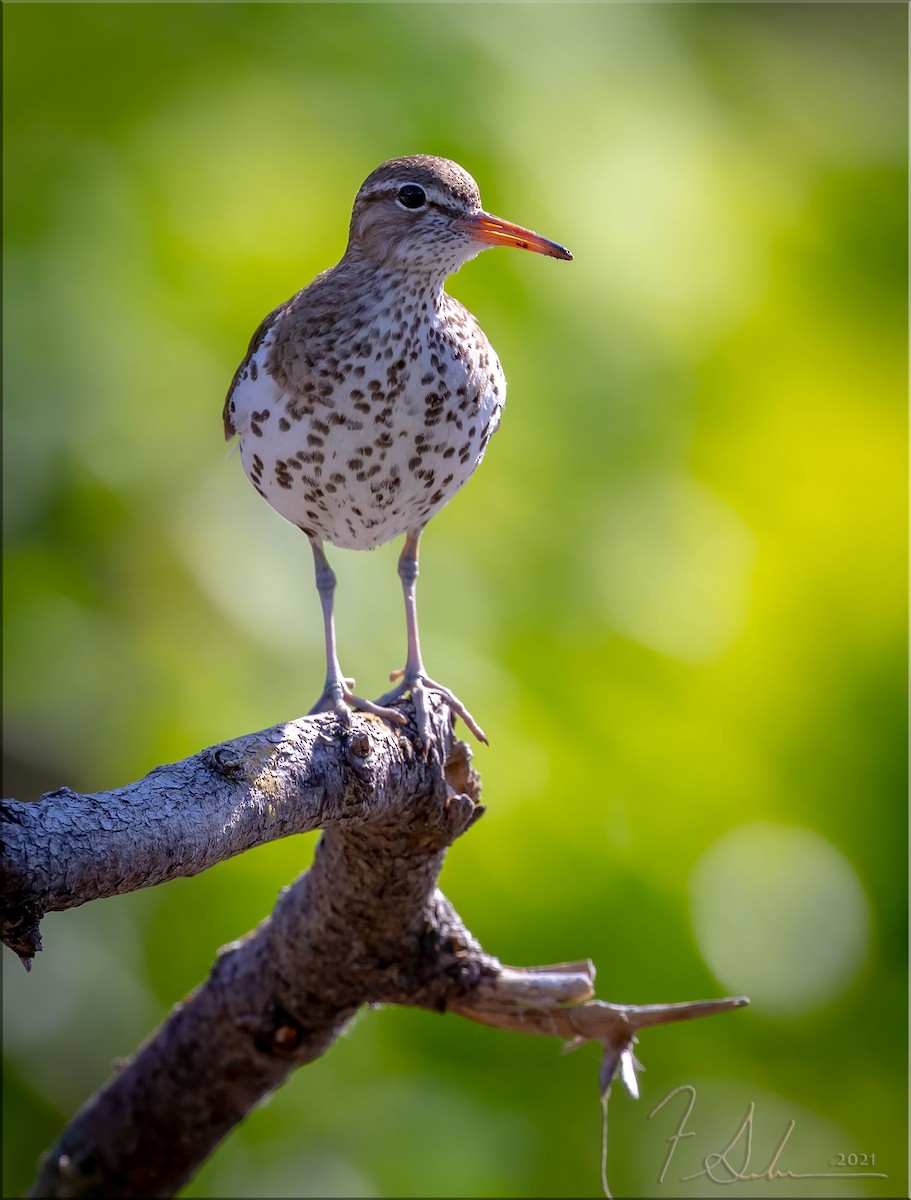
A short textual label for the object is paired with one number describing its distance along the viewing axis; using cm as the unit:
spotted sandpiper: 475
